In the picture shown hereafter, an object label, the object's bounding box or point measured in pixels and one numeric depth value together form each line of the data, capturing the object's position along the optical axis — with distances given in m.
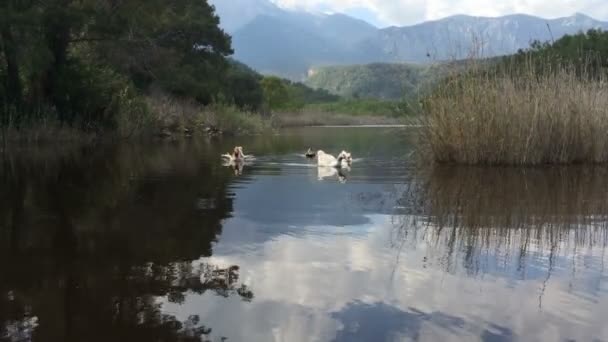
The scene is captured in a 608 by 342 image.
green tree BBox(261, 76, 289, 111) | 63.53
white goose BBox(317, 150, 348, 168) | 10.72
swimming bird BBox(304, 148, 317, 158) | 13.17
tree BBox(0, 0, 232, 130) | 15.57
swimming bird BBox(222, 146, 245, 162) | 11.38
